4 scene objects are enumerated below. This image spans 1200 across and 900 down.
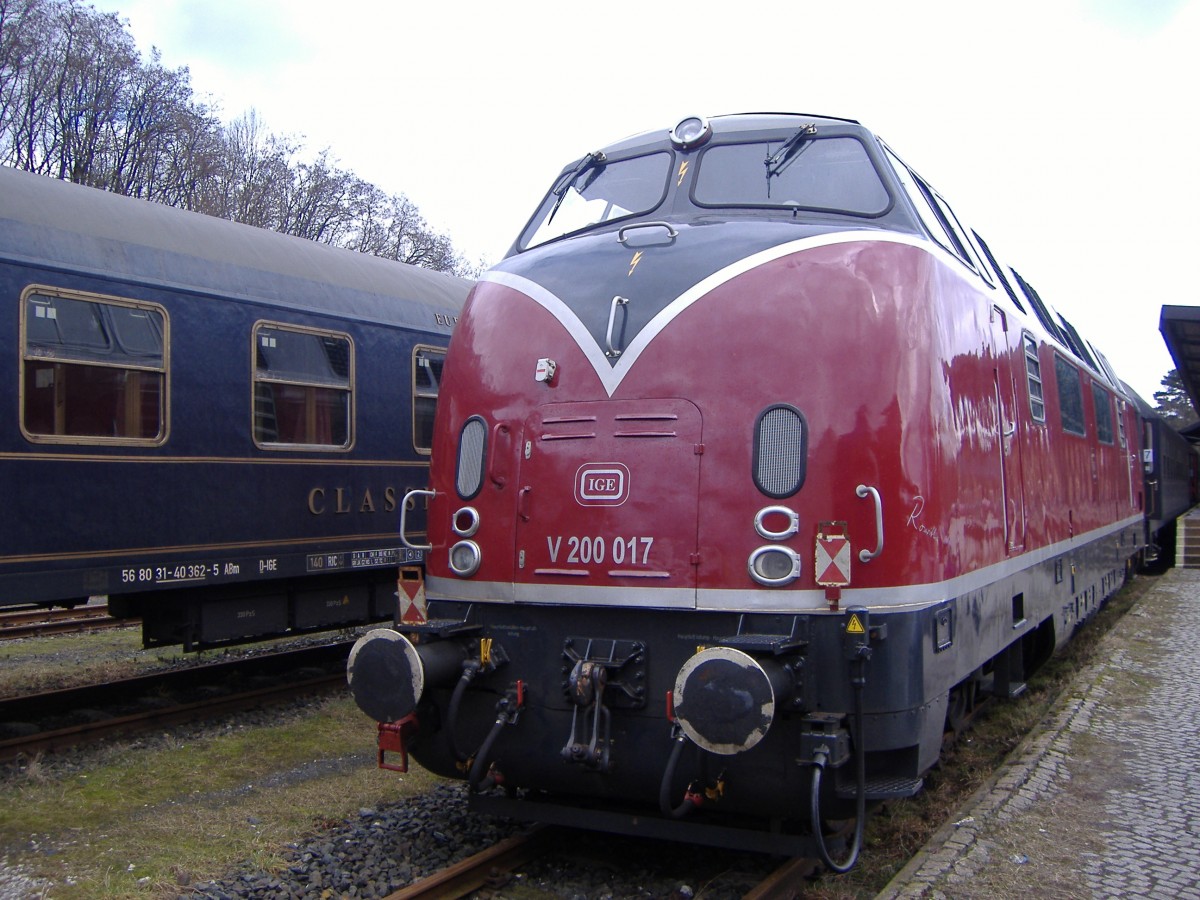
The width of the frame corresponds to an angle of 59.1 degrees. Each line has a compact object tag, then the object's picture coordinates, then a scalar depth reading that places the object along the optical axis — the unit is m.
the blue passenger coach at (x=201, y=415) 6.98
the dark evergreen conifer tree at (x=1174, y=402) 77.72
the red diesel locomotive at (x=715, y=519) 4.29
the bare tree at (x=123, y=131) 28.39
